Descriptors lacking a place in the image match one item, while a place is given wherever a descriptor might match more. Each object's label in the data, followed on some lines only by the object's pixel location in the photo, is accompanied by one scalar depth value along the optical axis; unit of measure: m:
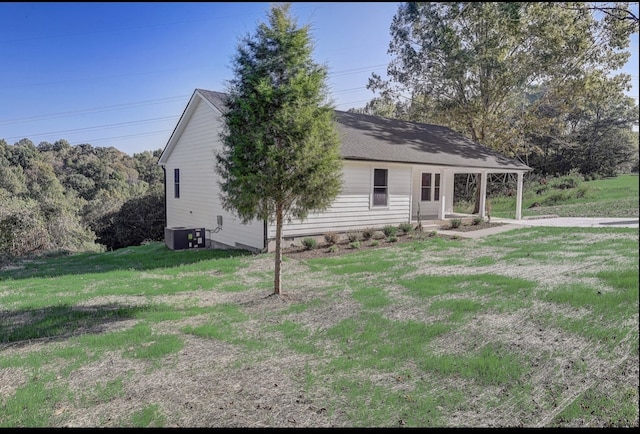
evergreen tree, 5.99
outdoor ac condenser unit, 13.09
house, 12.27
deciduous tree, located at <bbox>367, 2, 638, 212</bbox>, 18.11
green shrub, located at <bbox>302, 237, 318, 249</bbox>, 10.99
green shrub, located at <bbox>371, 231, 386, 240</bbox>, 12.31
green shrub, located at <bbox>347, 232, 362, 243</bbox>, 11.96
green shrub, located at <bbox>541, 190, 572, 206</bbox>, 20.84
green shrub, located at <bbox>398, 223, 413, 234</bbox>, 13.03
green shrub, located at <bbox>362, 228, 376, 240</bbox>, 12.20
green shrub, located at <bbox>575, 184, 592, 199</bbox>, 17.72
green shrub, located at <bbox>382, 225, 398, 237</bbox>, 12.45
